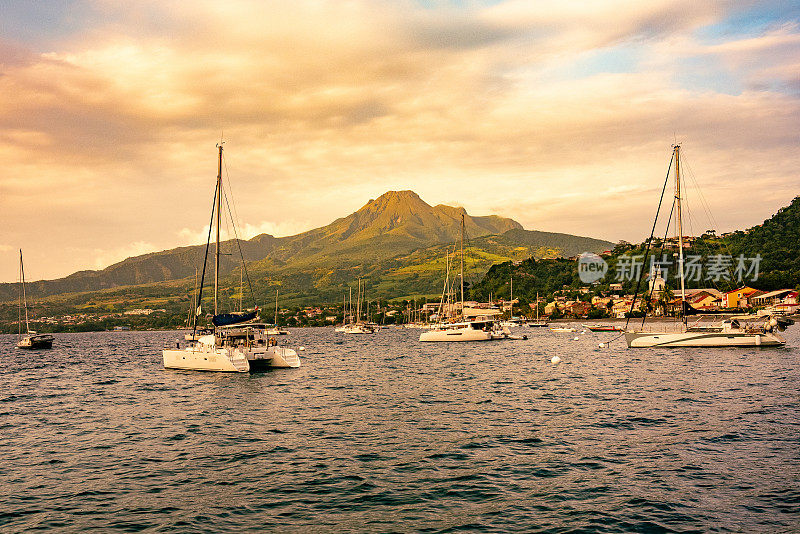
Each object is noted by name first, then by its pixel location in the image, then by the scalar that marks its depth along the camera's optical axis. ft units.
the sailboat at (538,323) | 605.56
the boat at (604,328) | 412.69
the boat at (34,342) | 378.73
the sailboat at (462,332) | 320.70
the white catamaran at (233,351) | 161.07
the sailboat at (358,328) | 572.51
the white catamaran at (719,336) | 215.72
